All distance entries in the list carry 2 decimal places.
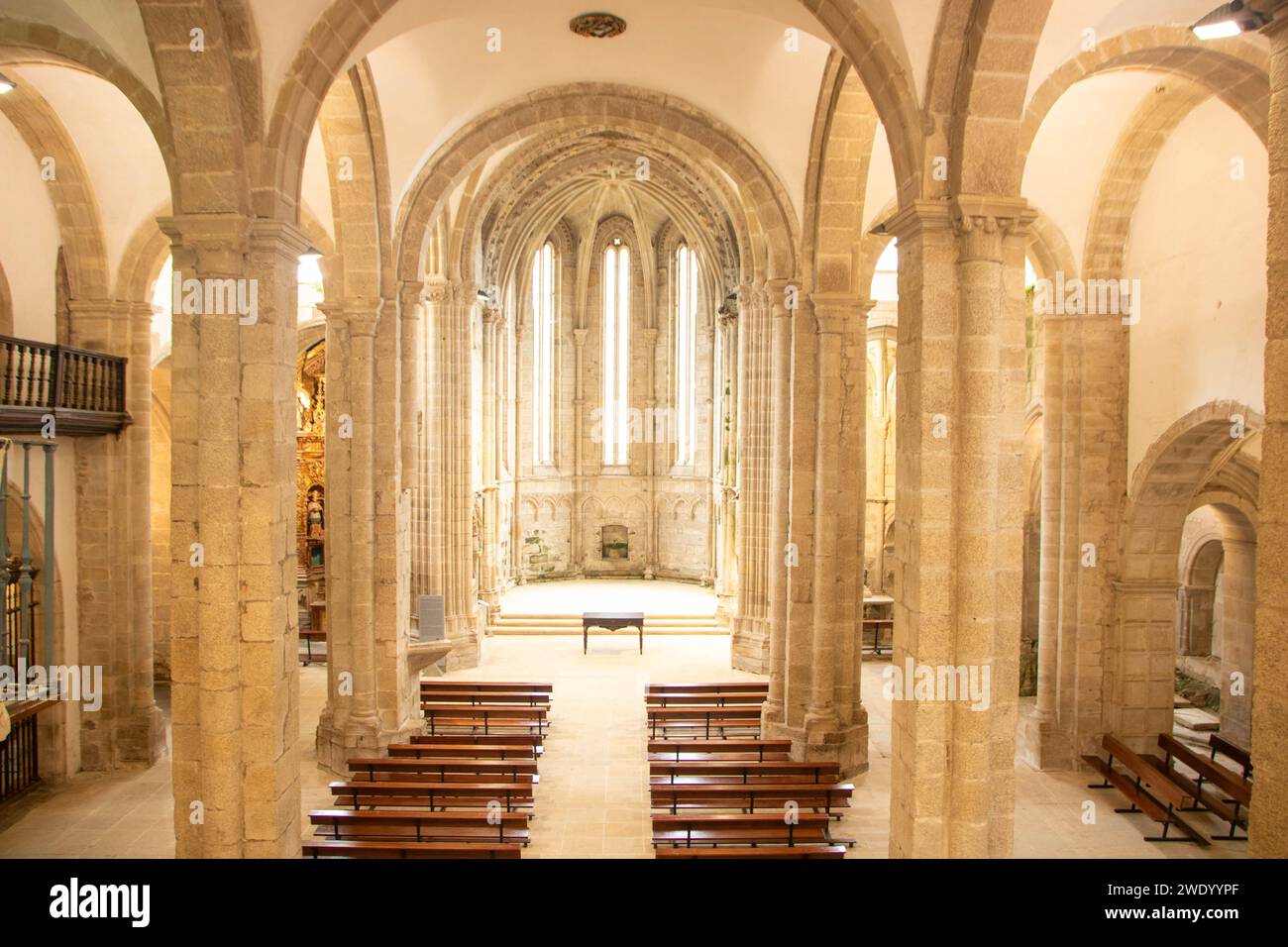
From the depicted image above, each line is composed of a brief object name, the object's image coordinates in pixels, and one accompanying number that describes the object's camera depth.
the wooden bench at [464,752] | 11.44
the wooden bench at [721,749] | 11.52
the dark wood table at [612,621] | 18.81
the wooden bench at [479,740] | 11.79
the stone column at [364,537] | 11.59
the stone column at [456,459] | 17.81
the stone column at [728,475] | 21.91
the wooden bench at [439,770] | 10.60
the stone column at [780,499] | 12.83
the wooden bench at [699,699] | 13.87
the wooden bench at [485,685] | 13.88
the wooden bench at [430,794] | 9.94
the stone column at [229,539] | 7.05
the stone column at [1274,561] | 4.44
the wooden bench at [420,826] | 9.05
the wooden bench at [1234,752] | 11.52
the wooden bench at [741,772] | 10.62
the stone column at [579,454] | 27.56
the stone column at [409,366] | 12.42
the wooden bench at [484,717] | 13.20
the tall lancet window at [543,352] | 27.00
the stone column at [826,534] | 11.55
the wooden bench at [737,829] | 9.14
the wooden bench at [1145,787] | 10.52
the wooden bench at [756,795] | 9.82
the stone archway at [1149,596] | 12.28
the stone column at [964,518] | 6.70
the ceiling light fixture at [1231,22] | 4.81
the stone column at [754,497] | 17.88
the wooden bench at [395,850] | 8.39
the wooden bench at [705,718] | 13.18
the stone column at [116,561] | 12.69
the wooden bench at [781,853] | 8.48
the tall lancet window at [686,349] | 26.86
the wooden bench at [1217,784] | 10.75
